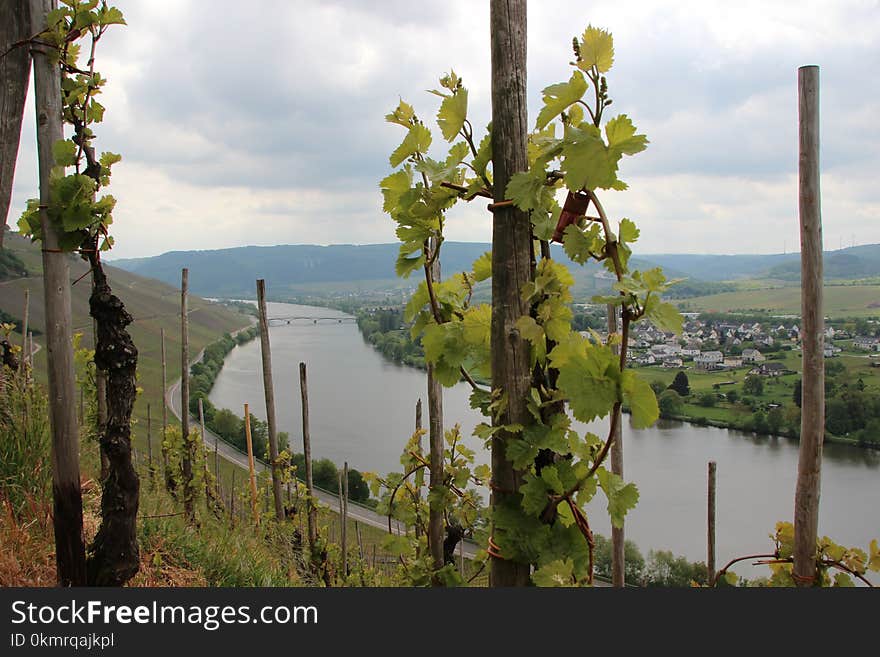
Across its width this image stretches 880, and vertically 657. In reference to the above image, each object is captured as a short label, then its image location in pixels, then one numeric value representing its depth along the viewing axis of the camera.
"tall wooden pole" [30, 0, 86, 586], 2.84
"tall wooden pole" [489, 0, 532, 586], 1.65
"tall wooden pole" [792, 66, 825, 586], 2.24
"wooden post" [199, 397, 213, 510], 7.75
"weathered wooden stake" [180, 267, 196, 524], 6.44
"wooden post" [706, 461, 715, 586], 3.63
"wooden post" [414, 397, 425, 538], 3.80
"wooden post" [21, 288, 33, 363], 6.21
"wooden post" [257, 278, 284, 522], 5.81
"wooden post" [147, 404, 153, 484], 8.23
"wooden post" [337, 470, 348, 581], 6.91
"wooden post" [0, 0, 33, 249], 2.85
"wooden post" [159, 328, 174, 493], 8.05
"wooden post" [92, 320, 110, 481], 4.32
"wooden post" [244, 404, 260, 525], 6.70
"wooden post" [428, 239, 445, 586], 3.21
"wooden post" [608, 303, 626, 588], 2.85
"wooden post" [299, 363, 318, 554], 6.59
